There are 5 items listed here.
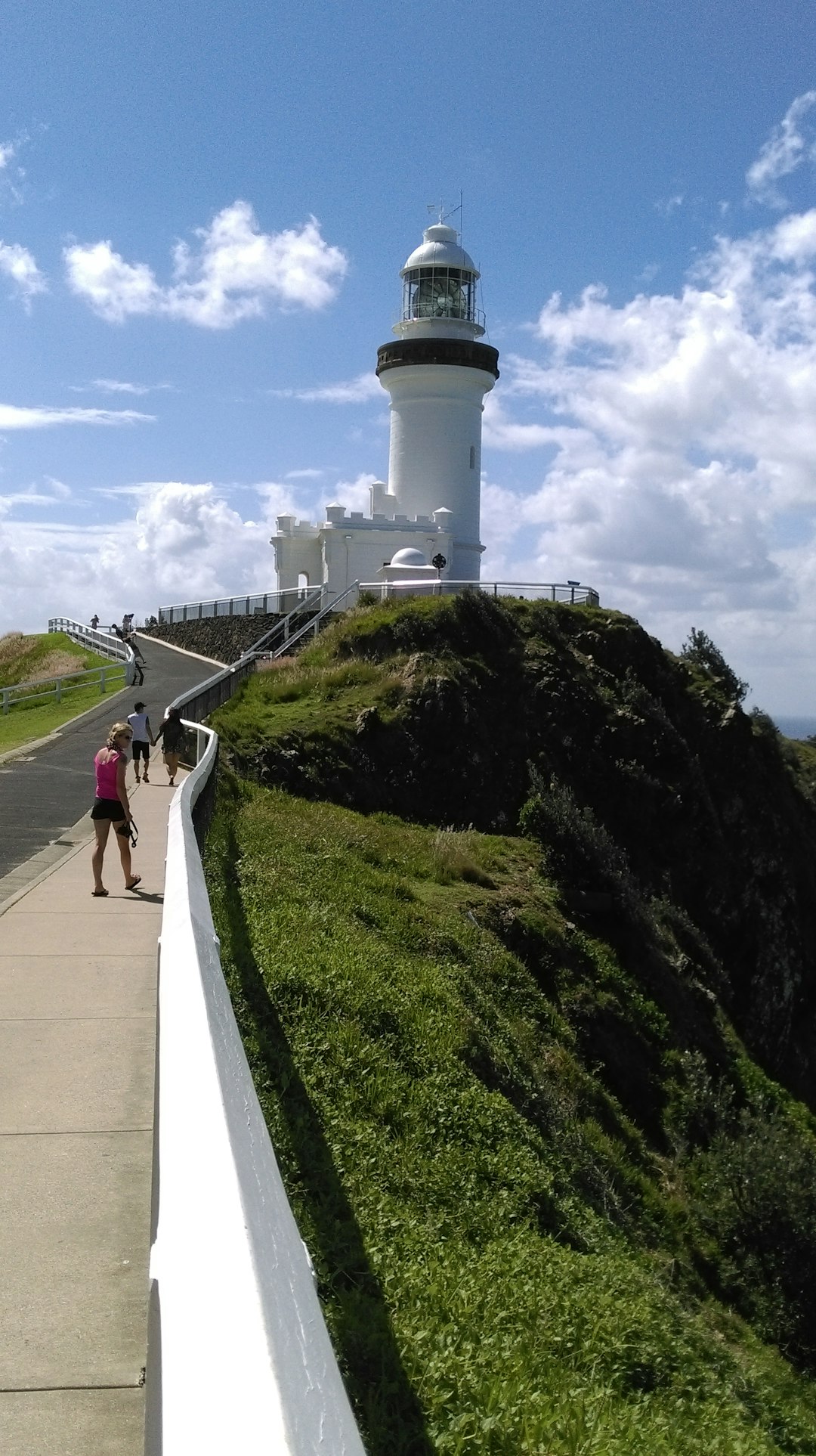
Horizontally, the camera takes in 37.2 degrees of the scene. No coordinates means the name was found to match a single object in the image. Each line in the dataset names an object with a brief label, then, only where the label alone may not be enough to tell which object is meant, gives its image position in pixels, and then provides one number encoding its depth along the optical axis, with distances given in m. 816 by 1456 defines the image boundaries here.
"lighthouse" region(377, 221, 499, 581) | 43.00
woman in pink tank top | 10.96
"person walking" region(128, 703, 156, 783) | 18.72
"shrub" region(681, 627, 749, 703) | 40.34
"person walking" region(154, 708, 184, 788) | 18.22
